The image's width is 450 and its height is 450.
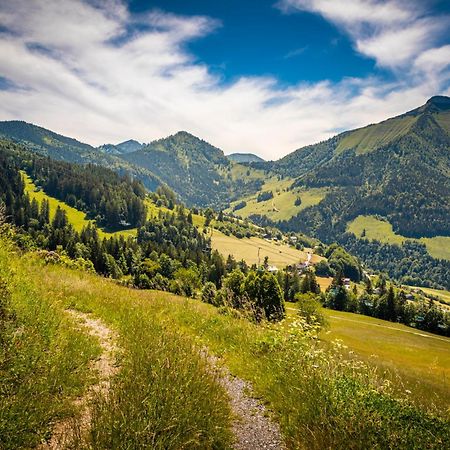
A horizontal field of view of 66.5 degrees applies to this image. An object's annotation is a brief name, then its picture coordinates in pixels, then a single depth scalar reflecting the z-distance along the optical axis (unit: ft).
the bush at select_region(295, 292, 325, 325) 260.66
